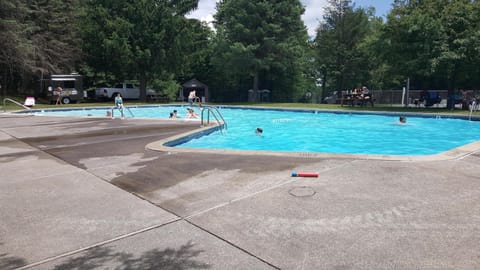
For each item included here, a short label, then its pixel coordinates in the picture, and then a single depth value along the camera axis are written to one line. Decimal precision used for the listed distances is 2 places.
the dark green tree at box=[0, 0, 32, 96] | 28.01
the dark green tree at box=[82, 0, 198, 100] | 35.53
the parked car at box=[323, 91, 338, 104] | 41.63
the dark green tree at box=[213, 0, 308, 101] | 36.75
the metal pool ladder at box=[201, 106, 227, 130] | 15.26
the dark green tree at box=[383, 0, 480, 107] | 23.06
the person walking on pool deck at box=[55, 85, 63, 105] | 31.47
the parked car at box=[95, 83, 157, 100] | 38.28
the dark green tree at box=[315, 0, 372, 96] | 44.03
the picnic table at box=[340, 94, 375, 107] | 28.91
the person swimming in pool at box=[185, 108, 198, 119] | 18.09
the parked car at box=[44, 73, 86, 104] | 31.97
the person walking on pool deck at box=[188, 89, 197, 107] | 25.43
